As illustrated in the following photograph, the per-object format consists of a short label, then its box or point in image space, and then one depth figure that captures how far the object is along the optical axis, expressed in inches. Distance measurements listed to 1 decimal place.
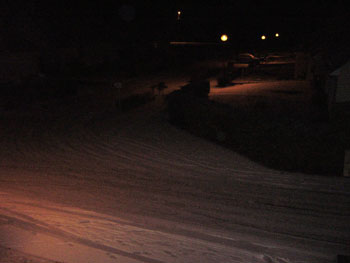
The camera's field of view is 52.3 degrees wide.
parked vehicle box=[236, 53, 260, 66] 1521.9
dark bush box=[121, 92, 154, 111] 820.3
